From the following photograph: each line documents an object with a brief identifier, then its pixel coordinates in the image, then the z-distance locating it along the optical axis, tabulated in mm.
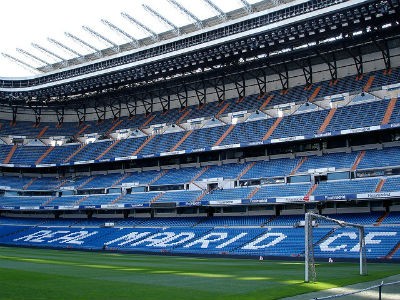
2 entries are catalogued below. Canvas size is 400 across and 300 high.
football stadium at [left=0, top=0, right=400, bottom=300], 33253
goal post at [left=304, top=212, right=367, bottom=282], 19156
